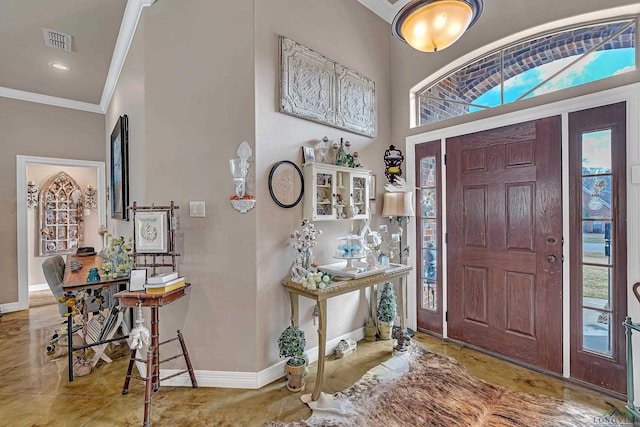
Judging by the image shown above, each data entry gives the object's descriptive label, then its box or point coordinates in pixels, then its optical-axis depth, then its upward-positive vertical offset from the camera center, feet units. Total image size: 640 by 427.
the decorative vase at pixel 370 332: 10.04 -4.21
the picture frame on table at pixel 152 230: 6.71 -0.40
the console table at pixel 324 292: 6.77 -2.03
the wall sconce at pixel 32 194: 16.33 +1.15
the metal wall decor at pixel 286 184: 7.69 +0.77
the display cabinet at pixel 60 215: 16.99 -0.09
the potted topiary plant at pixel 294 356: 7.14 -3.62
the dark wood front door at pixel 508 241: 7.79 -0.92
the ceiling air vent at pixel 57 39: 9.68 +6.03
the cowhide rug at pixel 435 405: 6.14 -4.48
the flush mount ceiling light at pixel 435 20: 4.86 +3.34
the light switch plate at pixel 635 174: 6.46 +0.78
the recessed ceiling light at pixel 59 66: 11.53 +5.99
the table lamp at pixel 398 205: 9.82 +0.20
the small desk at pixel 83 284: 7.47 -1.88
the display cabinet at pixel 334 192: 8.16 +0.58
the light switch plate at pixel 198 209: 7.38 +0.09
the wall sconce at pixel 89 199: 18.29 +0.92
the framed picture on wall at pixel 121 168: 9.50 +1.60
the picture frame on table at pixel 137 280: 6.39 -1.50
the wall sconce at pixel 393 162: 10.67 +1.80
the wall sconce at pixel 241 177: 7.00 +0.88
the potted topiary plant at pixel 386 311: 9.95 -3.44
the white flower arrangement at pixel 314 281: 7.01 -1.71
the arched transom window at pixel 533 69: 7.08 +4.03
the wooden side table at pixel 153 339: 5.94 -2.94
